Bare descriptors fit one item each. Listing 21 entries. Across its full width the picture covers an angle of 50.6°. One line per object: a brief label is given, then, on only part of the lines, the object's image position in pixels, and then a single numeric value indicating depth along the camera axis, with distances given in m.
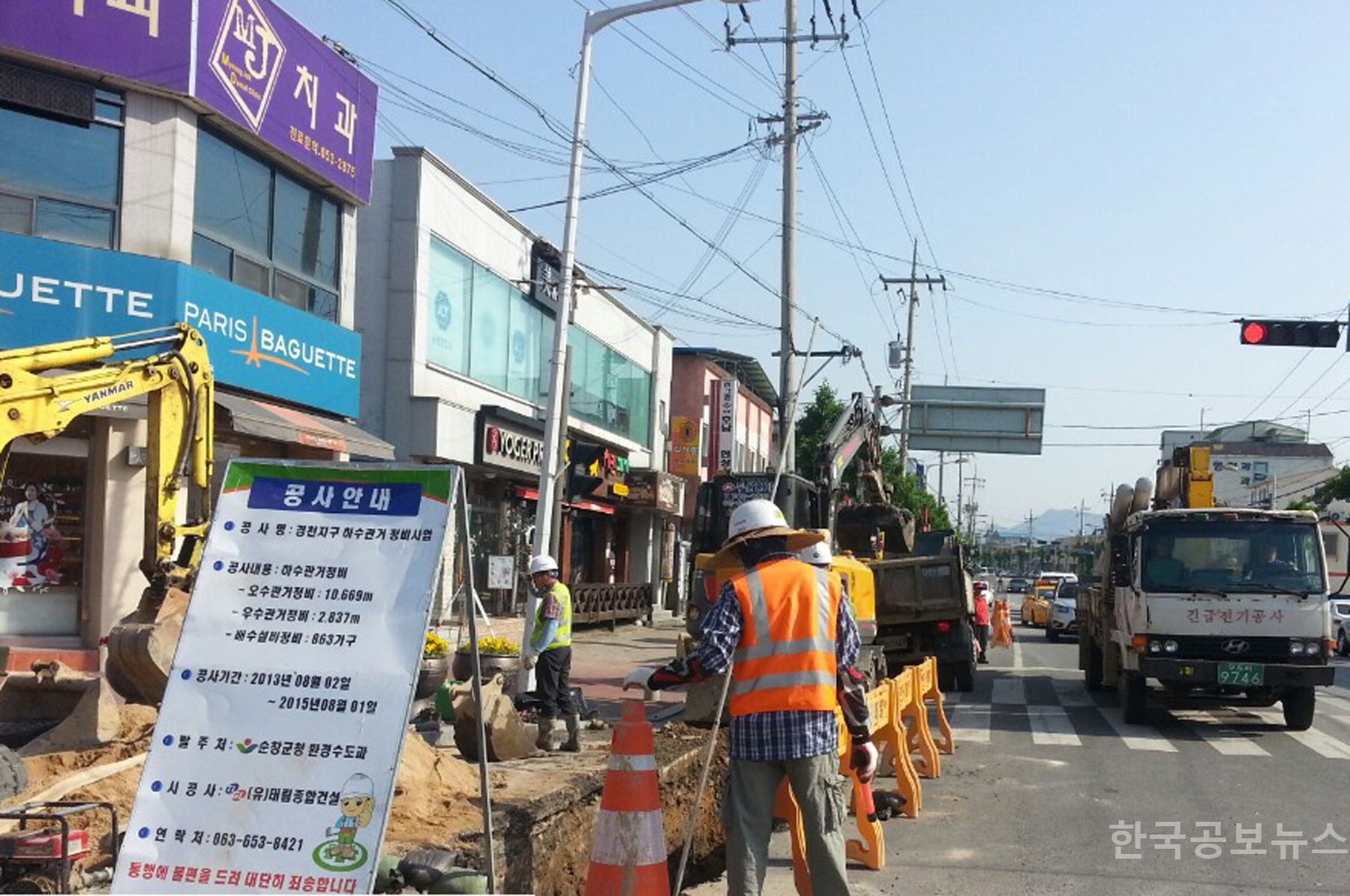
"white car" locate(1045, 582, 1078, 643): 37.59
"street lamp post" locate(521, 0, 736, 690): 16.22
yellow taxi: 45.12
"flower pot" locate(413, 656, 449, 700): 13.15
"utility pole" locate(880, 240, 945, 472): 54.28
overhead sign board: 36.56
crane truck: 15.66
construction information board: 4.82
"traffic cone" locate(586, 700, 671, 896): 6.12
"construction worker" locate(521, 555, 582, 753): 12.88
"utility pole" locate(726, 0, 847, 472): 25.00
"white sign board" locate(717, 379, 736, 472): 46.81
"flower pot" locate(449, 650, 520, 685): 14.62
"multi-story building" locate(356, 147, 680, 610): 23.14
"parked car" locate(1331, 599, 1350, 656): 37.28
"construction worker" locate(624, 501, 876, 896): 6.10
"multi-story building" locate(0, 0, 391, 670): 15.39
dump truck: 19.31
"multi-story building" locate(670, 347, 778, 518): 43.28
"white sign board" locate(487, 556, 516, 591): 19.84
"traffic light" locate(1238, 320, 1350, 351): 19.88
